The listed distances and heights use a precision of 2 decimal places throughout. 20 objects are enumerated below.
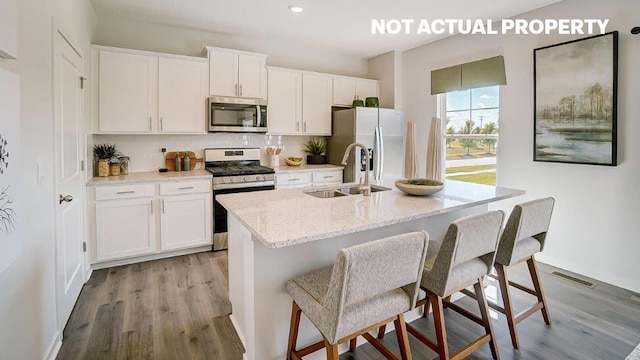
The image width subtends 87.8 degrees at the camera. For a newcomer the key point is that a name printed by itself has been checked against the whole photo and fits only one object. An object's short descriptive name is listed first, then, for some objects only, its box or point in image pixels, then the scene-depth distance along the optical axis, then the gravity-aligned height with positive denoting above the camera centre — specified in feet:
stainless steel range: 12.48 -0.38
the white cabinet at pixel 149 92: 11.41 +2.77
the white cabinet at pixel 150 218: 10.73 -1.71
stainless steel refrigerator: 14.90 +1.37
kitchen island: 5.17 -1.26
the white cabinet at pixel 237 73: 13.10 +3.88
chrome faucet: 7.62 -0.39
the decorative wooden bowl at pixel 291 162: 15.52 +0.30
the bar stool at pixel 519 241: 6.66 -1.55
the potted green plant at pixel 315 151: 16.61 +0.88
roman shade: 12.35 +3.74
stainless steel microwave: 13.11 +2.21
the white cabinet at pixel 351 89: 16.24 +4.00
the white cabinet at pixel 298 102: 14.70 +3.04
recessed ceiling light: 11.19 +5.48
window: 13.01 +1.48
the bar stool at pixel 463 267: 5.41 -1.76
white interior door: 7.07 -0.16
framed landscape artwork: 9.63 +2.10
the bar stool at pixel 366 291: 4.18 -1.72
